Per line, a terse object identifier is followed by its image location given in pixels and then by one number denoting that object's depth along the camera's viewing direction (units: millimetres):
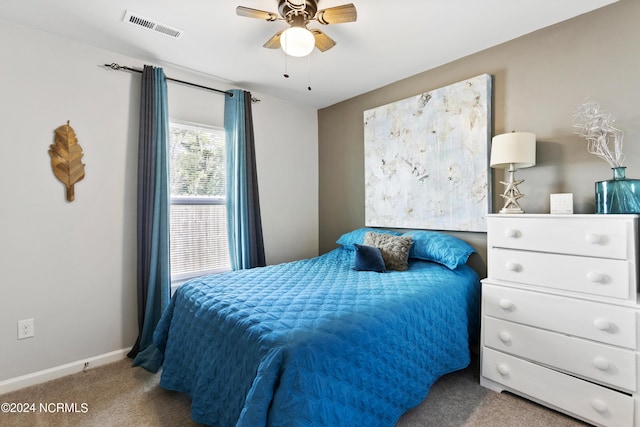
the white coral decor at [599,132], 1828
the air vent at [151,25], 2031
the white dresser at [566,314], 1560
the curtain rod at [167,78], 2457
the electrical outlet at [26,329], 2113
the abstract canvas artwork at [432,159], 2482
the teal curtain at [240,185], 3076
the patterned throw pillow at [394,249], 2463
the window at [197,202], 2844
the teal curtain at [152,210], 2502
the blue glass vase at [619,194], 1668
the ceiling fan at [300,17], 1783
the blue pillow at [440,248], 2344
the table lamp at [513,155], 2059
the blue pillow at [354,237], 3060
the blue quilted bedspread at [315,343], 1200
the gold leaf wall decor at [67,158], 2234
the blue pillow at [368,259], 2420
